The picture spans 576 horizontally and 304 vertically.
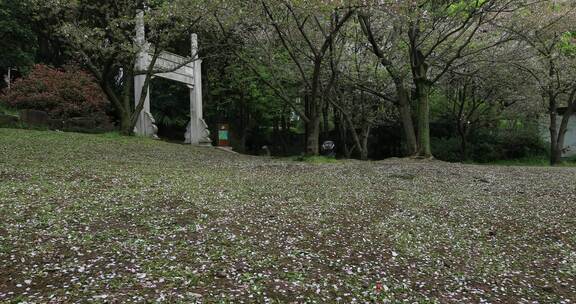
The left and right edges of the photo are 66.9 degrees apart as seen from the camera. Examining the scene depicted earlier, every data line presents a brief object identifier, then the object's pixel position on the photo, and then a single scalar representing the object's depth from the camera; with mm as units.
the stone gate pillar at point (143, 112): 20359
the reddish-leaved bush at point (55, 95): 19031
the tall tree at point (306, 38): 12920
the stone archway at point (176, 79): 18963
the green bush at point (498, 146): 26875
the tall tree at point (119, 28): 15953
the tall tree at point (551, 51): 16031
